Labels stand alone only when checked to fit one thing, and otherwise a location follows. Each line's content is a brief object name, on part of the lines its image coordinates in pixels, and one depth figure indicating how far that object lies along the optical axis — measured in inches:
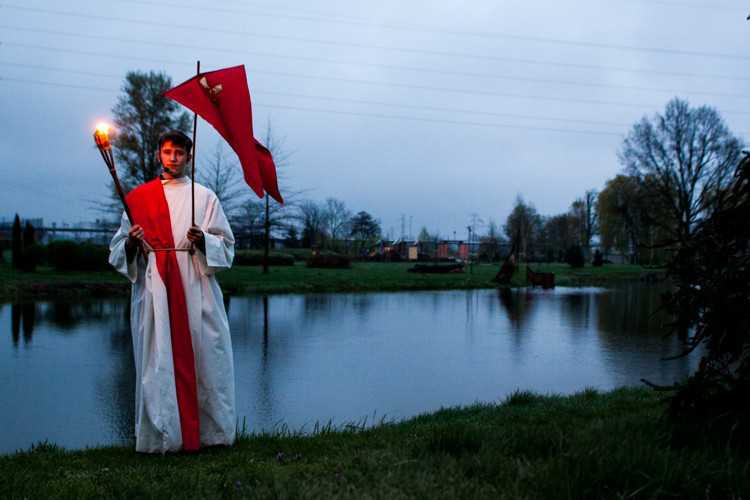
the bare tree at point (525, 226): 2970.0
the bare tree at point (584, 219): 3321.9
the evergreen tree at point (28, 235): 1135.0
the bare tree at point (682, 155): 1510.8
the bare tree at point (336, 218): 3174.2
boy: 170.4
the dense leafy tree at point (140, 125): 1023.6
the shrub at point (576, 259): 2046.0
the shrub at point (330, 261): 1573.6
